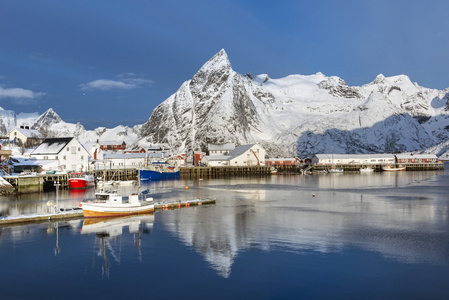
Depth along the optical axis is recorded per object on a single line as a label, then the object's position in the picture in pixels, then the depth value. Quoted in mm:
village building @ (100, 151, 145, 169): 104938
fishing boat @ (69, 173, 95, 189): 66188
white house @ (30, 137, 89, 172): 77625
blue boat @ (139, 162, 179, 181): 92812
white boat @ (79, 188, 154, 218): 36469
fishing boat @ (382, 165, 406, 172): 126000
